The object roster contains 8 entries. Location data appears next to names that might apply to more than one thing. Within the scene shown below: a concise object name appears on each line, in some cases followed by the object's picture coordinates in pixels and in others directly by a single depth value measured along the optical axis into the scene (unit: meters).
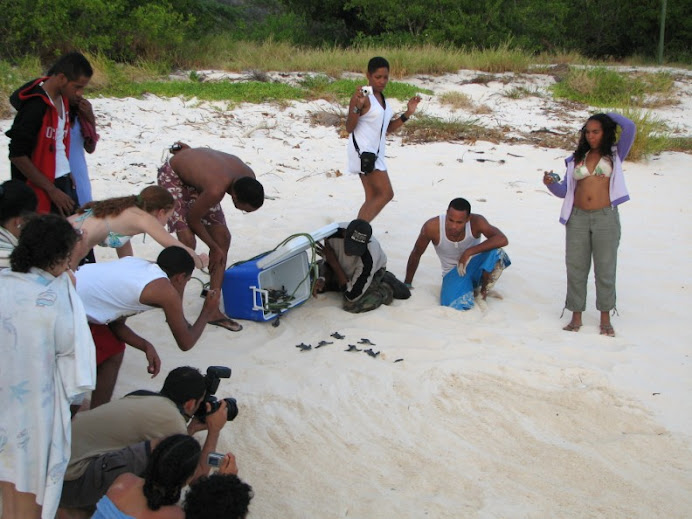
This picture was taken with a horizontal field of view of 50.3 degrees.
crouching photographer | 2.85
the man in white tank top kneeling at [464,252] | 5.48
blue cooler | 5.11
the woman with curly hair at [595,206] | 5.00
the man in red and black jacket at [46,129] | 4.32
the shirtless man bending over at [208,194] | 4.88
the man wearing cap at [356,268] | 5.24
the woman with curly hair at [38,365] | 2.61
